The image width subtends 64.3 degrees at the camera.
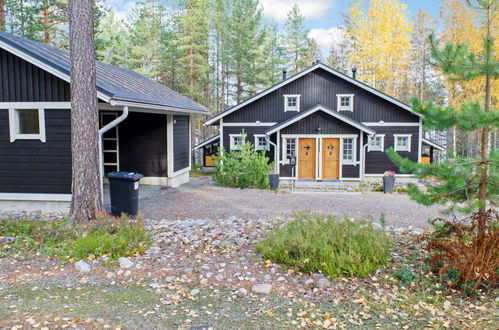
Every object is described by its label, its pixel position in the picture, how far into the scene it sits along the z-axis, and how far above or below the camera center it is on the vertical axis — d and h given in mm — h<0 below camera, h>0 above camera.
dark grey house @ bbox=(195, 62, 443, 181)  16328 +987
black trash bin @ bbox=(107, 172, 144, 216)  8672 -947
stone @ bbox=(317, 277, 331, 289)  4816 -1636
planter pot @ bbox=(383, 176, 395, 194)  14664 -1297
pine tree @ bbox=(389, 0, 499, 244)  4875 -77
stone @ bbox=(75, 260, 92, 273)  5426 -1619
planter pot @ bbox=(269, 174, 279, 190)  14719 -1188
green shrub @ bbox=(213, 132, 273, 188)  14828 -831
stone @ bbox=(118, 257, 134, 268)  5516 -1586
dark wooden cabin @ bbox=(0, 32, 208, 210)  8969 +697
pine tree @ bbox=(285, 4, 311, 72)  33719 +9630
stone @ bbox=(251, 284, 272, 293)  4730 -1667
